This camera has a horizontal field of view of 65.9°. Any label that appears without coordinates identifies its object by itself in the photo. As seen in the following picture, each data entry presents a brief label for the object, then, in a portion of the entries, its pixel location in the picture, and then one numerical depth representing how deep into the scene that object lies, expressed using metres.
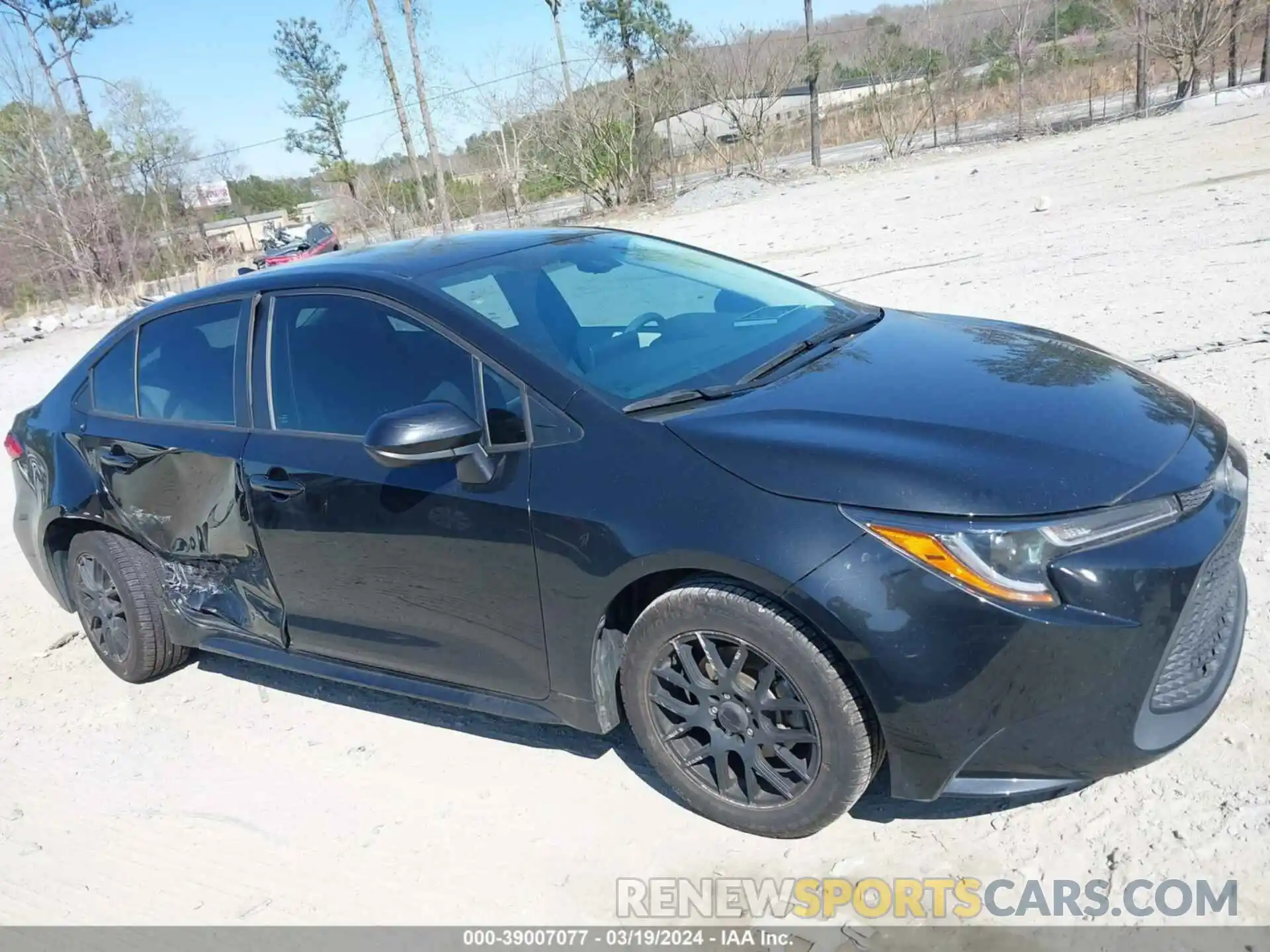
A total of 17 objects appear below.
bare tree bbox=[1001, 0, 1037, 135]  26.05
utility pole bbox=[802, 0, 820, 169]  25.78
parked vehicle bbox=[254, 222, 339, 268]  26.84
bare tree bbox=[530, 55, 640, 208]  26.70
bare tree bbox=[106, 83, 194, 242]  33.88
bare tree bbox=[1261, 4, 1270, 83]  21.28
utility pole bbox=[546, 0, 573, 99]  27.33
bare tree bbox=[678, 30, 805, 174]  25.80
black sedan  2.31
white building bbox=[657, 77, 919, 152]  26.28
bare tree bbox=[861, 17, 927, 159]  26.41
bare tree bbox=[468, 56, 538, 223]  28.27
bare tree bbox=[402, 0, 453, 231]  29.70
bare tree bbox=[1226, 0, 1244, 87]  21.77
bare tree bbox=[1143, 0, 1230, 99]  21.80
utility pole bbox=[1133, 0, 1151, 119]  22.30
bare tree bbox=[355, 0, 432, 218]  30.61
